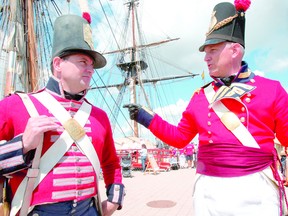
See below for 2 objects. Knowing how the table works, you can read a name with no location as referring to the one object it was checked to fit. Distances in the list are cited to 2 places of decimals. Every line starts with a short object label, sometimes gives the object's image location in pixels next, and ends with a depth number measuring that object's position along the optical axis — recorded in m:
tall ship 7.56
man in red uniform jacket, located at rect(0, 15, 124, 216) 1.62
